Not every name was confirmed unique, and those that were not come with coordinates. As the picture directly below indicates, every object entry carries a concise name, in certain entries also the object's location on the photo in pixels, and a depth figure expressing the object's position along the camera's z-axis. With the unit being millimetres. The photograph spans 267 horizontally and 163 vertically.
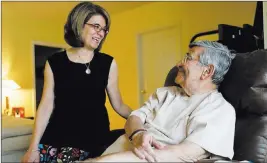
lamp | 4988
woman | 1472
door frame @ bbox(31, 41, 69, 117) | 5363
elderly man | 1094
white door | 4551
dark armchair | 1163
